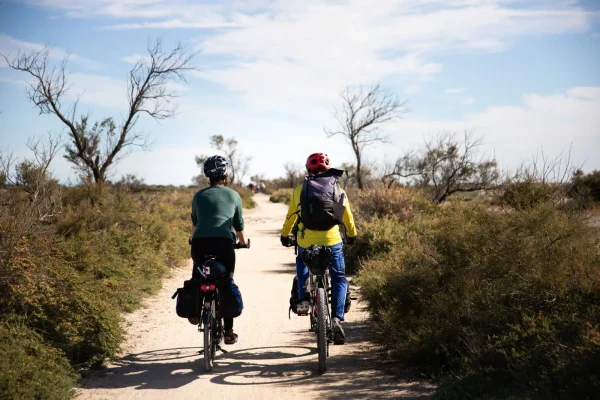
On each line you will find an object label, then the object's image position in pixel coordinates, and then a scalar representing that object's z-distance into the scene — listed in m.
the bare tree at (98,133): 21.52
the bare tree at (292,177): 89.85
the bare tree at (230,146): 81.44
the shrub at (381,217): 13.66
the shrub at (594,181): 31.42
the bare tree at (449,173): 26.91
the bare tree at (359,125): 32.62
